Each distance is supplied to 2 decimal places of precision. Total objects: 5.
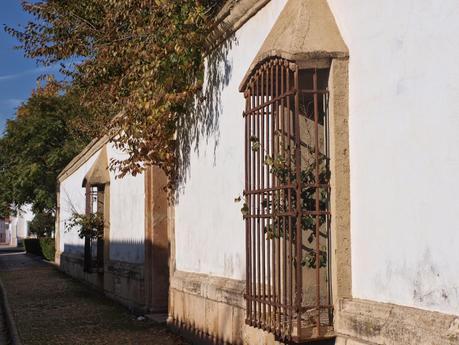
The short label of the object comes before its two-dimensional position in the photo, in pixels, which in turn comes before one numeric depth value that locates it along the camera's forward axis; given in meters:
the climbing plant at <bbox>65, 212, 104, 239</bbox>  16.44
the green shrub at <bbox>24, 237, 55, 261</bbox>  34.34
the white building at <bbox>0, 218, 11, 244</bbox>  92.97
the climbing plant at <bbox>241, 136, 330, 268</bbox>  5.34
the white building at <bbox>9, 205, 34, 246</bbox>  69.27
